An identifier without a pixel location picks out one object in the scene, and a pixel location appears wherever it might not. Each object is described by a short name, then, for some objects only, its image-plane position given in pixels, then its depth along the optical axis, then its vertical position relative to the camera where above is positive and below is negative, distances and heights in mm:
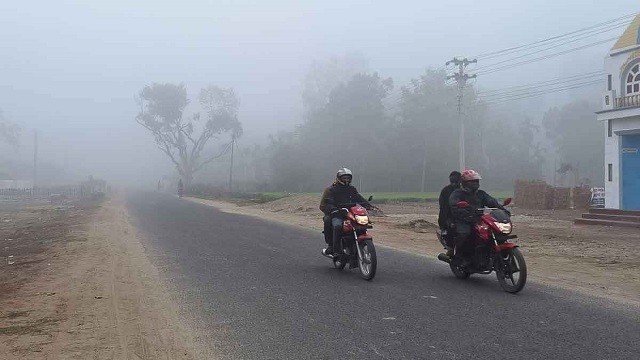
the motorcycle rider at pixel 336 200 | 8898 -104
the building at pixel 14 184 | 63188 +296
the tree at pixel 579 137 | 76875 +9761
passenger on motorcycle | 8398 -171
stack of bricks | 33094 +160
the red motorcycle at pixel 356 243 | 8004 -776
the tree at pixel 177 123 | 76500 +9957
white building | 21656 +3114
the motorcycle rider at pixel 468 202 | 7645 -89
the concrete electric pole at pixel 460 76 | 37469 +8795
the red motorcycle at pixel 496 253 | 7086 -773
